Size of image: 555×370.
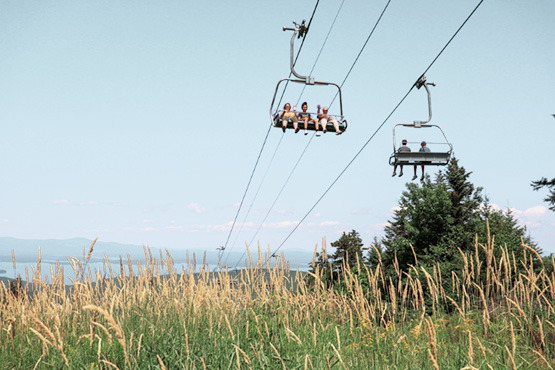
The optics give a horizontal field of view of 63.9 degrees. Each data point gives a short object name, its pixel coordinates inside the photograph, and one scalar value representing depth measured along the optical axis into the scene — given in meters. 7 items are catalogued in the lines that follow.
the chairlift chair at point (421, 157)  11.95
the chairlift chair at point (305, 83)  9.22
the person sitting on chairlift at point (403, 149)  12.09
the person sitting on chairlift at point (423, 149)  12.33
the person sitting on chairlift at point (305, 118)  11.37
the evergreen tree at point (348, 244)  48.09
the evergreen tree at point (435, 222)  40.03
